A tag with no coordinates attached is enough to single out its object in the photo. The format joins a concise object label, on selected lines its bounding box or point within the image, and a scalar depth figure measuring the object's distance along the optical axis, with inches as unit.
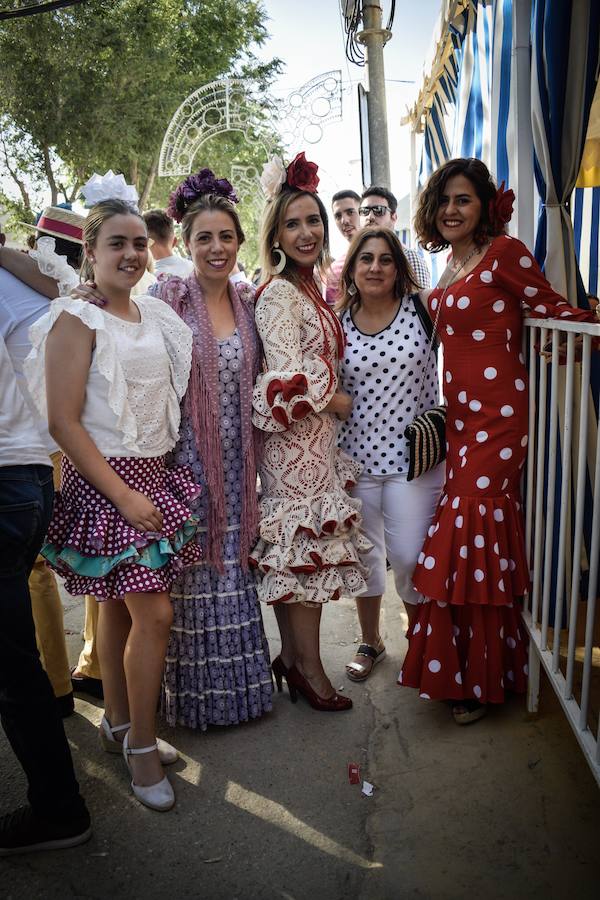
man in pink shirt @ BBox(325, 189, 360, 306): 226.5
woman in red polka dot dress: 103.8
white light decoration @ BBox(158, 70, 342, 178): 341.1
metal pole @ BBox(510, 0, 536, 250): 129.0
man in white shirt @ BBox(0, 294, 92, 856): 80.2
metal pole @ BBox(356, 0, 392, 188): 293.7
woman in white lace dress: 107.2
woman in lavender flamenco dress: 106.1
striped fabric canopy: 113.8
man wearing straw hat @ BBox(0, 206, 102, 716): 98.4
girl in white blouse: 88.7
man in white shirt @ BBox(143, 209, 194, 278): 202.1
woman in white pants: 116.3
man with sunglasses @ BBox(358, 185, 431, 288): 207.8
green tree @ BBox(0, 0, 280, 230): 510.3
